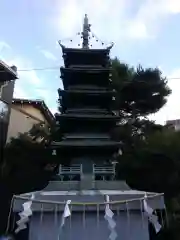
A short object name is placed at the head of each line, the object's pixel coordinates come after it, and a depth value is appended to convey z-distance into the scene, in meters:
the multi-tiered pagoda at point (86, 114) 7.64
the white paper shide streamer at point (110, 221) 5.75
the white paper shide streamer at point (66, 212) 5.68
